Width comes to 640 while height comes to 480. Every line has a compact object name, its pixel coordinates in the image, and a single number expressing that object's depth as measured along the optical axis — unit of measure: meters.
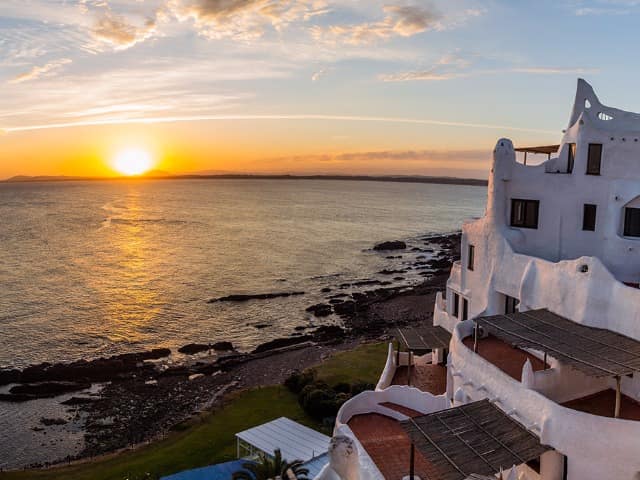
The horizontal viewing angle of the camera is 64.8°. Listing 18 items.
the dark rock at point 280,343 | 53.44
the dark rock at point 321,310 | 65.91
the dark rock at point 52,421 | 38.78
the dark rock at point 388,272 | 90.88
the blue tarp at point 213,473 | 22.58
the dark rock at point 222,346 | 53.25
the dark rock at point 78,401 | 41.69
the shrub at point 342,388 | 36.12
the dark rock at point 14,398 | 42.09
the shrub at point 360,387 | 35.34
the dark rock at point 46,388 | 43.13
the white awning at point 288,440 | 24.19
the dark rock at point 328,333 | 56.16
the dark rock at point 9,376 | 45.09
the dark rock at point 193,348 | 52.81
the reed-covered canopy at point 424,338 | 26.56
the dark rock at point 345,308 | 66.44
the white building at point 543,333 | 14.93
